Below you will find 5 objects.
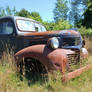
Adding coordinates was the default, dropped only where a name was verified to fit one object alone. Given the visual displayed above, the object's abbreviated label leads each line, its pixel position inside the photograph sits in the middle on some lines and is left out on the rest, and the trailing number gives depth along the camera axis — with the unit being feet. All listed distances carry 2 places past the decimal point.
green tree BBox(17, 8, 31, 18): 88.08
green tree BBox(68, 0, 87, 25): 101.01
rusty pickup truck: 6.83
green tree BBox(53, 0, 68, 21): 102.36
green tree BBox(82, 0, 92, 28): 52.60
